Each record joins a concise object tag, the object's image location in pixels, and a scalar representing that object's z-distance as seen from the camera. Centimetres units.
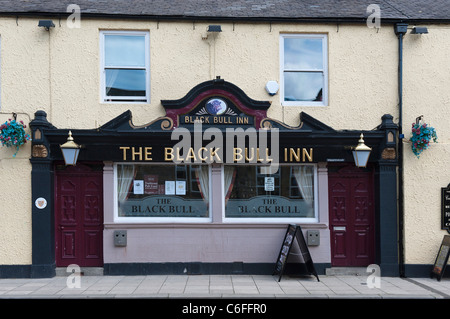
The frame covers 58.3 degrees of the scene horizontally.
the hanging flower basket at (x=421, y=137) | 817
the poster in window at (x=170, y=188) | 862
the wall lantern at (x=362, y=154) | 795
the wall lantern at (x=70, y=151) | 785
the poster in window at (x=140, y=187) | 860
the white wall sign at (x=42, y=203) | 816
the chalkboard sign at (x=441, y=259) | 799
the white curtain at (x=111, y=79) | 859
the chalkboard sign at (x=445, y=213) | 838
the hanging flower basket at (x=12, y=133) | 790
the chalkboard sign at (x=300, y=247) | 789
